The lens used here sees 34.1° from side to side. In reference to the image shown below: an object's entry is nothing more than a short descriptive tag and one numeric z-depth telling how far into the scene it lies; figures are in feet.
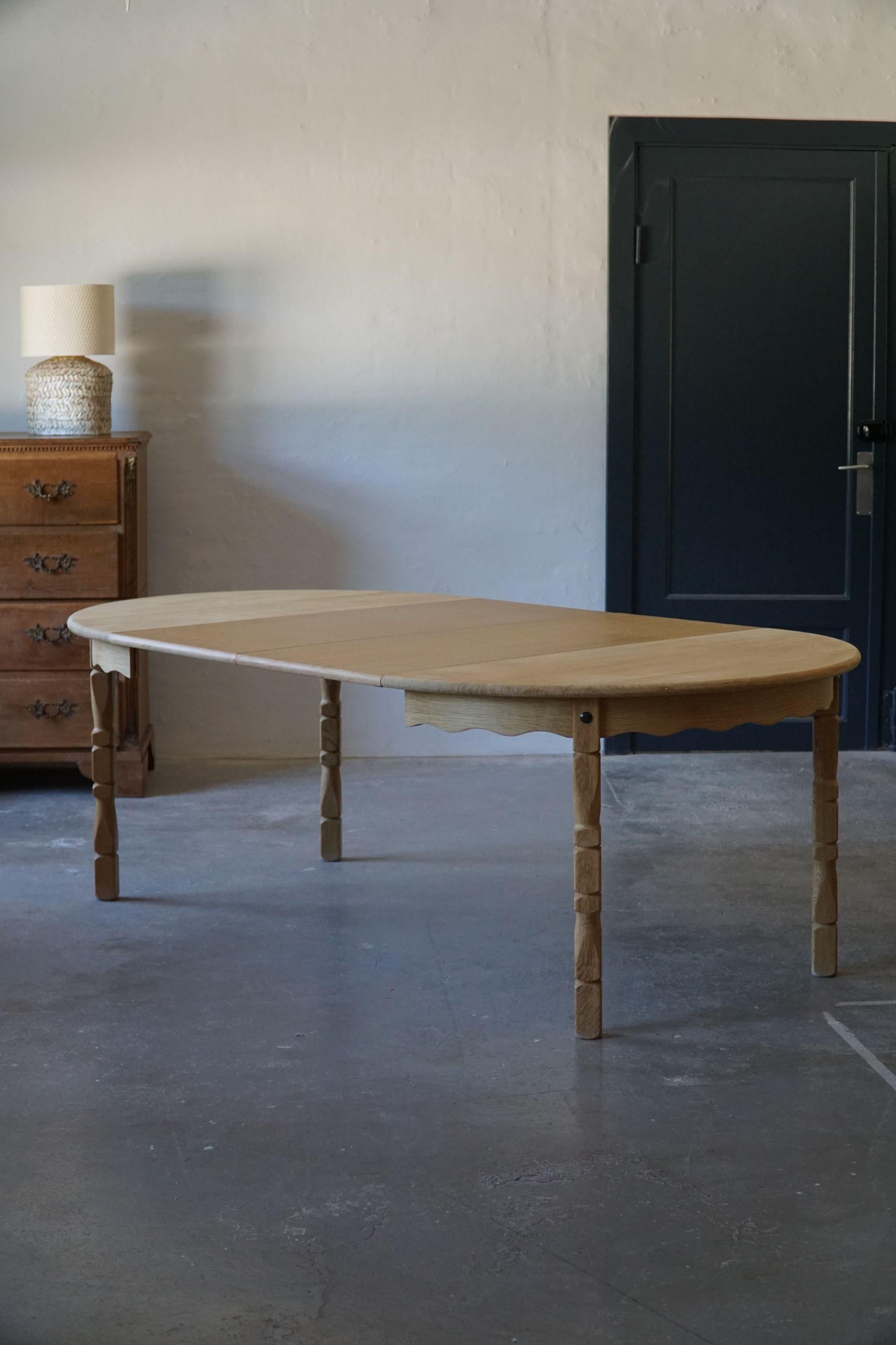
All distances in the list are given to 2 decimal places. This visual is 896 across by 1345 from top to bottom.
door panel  18.44
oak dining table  9.43
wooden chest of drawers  16.38
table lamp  16.39
